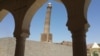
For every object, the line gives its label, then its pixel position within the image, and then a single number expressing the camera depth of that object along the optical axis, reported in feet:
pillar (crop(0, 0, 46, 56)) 11.29
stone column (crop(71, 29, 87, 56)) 7.93
